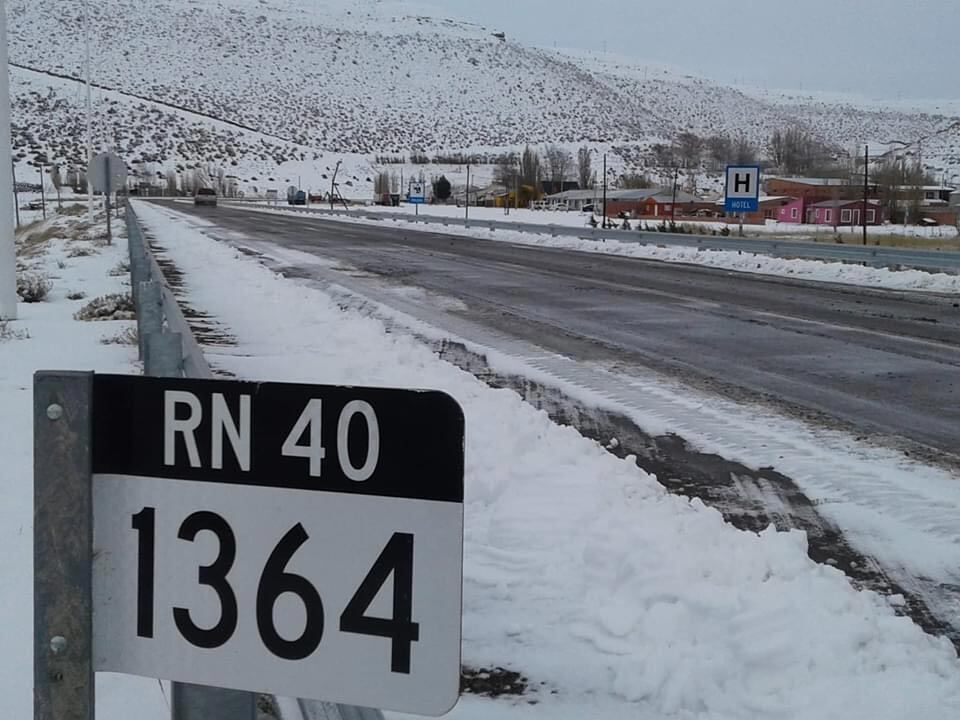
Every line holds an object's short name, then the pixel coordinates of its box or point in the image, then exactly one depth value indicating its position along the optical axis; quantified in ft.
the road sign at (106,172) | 74.28
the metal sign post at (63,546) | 6.05
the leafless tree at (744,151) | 483.10
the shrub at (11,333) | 38.60
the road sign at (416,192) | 199.91
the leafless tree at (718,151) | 511.81
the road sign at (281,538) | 5.70
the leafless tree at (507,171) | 382.01
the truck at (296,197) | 301.84
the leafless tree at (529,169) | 388.37
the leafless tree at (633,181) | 403.75
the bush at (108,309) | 44.91
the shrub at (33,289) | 52.03
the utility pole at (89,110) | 127.60
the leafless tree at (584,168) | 411.15
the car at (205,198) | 246.88
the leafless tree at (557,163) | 420.77
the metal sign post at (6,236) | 43.62
